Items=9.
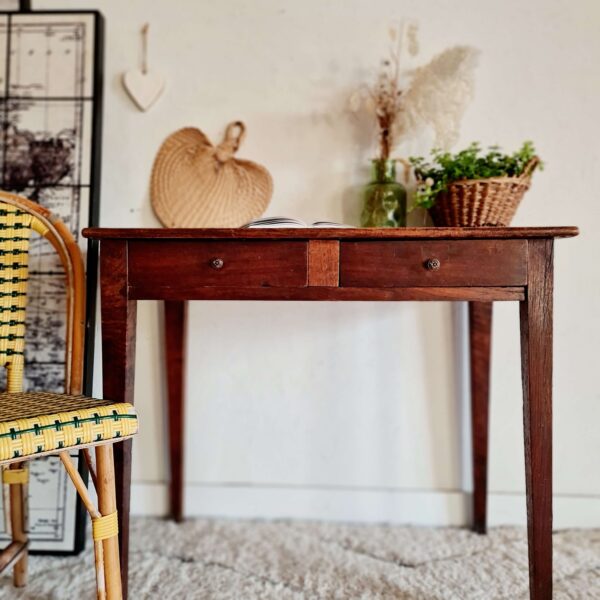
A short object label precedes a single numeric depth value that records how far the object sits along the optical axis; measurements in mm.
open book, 1245
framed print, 1637
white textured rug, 1318
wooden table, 1155
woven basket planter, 1370
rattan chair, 958
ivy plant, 1400
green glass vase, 1544
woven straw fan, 1666
